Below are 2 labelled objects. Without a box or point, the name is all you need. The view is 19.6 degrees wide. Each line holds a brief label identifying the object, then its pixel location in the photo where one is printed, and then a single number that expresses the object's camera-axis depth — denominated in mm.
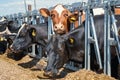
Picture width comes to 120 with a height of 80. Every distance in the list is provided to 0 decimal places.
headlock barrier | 8164
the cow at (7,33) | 17344
